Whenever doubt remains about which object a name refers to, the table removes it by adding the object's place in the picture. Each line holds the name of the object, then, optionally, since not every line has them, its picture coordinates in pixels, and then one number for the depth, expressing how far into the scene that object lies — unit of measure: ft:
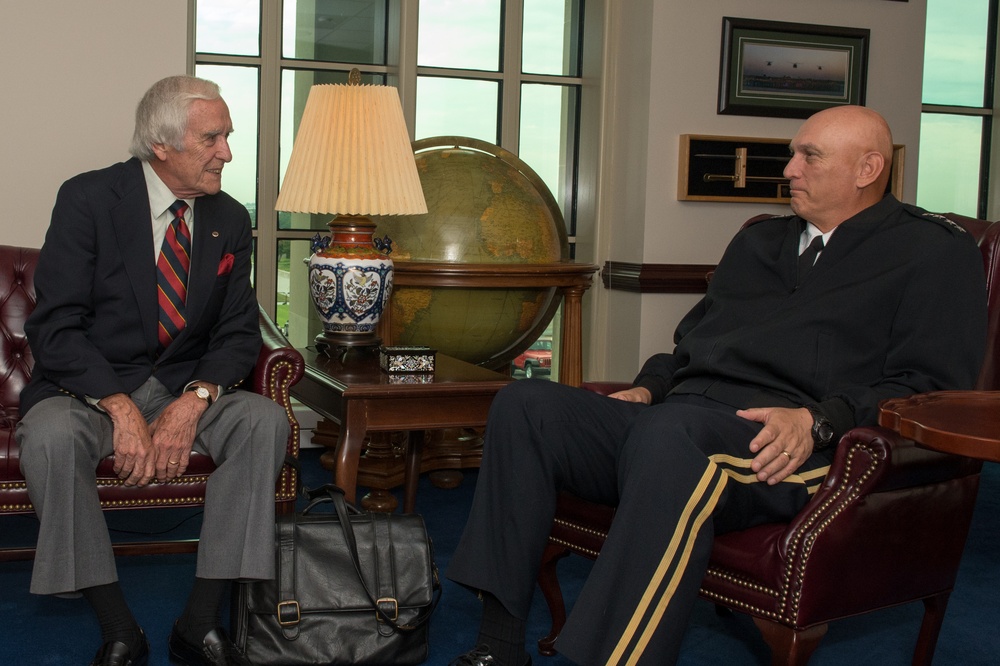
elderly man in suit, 8.13
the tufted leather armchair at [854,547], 7.06
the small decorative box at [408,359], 11.09
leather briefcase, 8.39
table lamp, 12.11
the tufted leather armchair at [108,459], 8.73
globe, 14.24
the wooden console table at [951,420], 5.69
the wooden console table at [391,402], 10.41
